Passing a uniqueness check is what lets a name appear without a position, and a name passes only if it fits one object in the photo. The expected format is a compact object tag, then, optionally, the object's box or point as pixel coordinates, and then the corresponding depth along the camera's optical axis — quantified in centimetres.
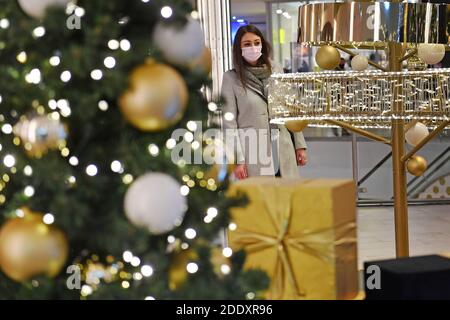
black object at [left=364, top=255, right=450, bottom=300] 357
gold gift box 362
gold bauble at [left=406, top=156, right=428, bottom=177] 491
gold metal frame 429
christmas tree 315
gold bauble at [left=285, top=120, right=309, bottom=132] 521
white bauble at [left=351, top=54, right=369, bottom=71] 574
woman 828
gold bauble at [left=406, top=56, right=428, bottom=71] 567
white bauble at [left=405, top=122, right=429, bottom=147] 541
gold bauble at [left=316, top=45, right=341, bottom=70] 521
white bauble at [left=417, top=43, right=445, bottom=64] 516
